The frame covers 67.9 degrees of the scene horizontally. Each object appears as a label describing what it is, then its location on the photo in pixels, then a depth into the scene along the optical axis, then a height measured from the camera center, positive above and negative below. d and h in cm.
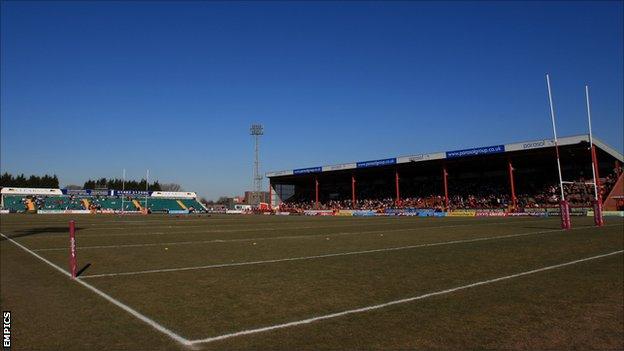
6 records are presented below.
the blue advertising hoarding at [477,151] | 5547 +664
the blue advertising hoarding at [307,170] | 8031 +726
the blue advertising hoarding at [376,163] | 6812 +692
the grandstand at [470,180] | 5123 +397
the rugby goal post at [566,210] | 2345 -49
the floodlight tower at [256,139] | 8988 +1508
